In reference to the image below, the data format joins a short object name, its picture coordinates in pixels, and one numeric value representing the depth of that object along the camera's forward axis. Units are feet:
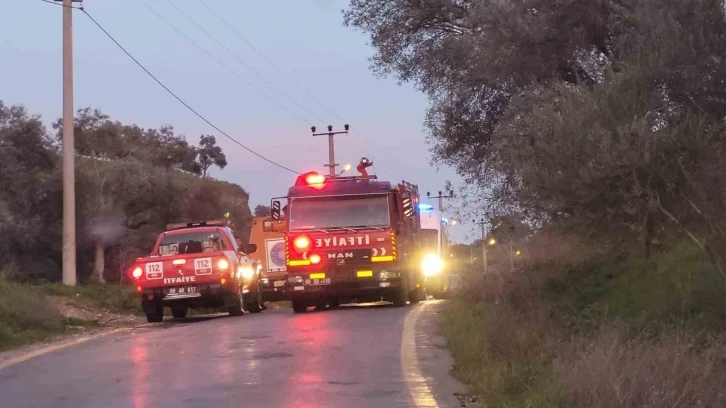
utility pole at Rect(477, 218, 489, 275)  70.78
